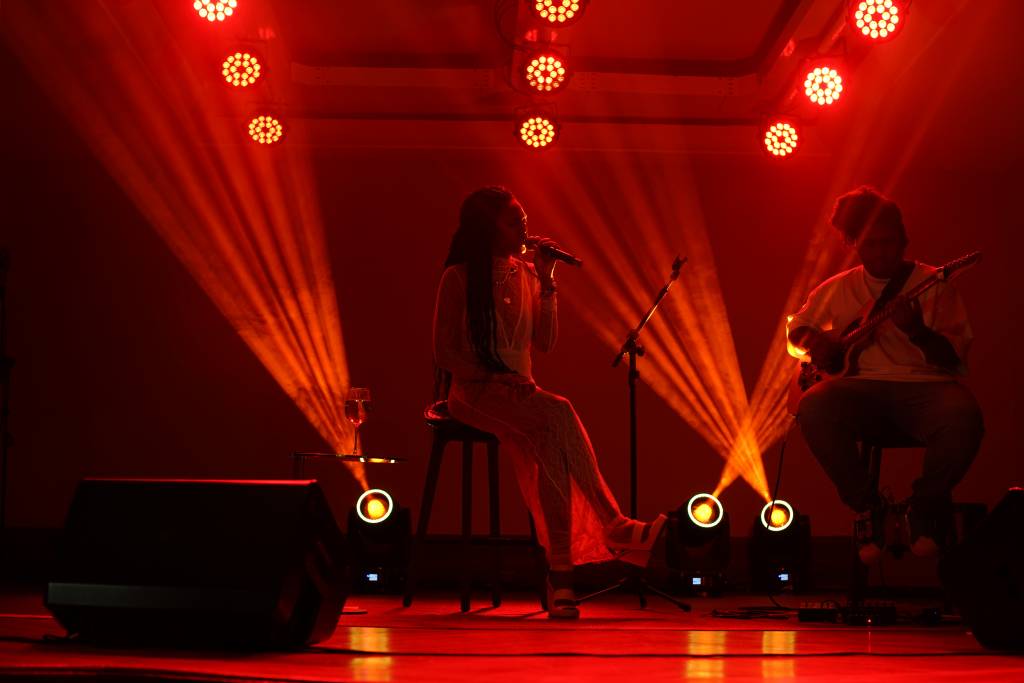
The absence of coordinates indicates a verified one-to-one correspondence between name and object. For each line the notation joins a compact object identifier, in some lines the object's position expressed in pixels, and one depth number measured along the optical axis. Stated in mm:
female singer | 3135
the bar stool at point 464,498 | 3441
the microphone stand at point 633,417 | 3781
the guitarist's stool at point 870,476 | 3084
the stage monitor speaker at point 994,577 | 2102
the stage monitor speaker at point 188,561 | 1901
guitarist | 2891
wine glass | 3703
